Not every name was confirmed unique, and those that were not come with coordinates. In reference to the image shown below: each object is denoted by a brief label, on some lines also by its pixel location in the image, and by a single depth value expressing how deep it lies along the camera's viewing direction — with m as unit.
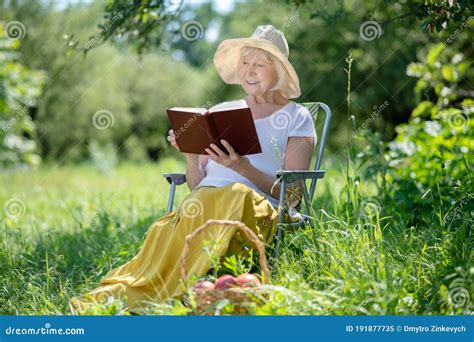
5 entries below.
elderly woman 3.54
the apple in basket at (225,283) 3.06
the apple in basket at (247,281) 3.05
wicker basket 2.94
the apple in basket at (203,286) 3.04
